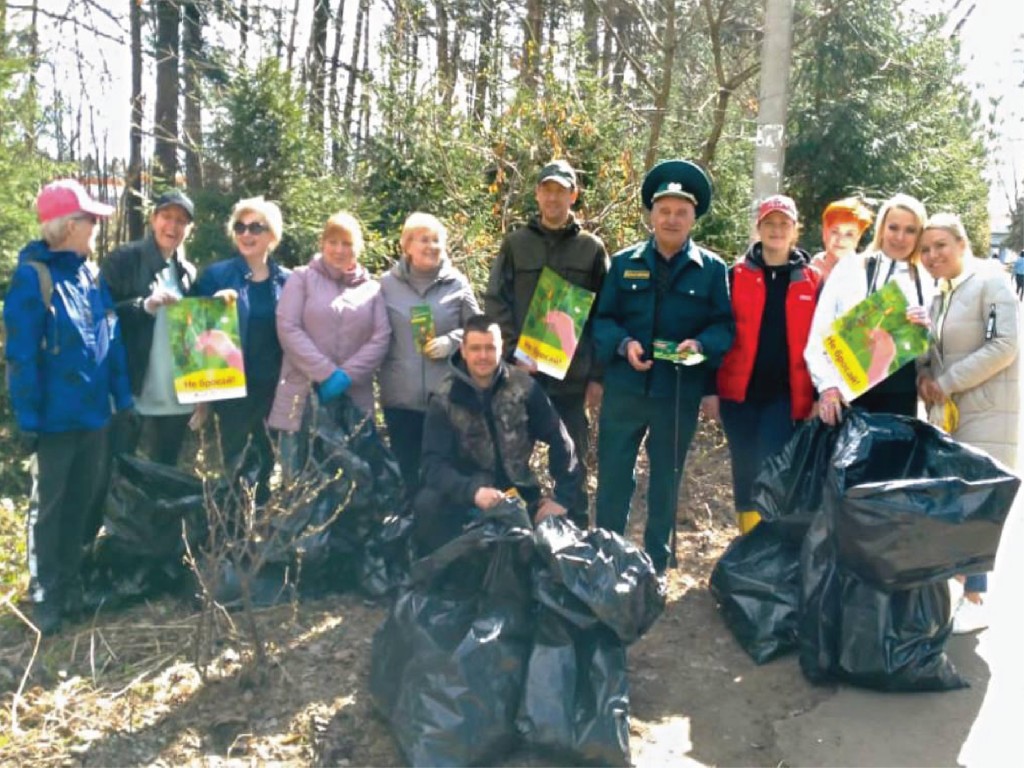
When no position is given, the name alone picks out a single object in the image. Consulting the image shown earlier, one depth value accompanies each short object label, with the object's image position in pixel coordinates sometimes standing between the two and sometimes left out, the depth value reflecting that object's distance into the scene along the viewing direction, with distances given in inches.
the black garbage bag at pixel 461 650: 128.0
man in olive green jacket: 188.7
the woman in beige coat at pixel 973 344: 166.1
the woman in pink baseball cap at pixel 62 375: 155.0
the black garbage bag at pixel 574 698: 129.1
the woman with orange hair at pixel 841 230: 182.4
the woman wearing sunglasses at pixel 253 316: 182.7
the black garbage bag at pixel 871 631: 149.8
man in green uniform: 175.3
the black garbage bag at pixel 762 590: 163.6
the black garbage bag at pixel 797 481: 167.2
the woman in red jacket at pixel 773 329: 177.2
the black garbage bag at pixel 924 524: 142.3
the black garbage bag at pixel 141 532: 169.0
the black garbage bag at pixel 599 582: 134.9
